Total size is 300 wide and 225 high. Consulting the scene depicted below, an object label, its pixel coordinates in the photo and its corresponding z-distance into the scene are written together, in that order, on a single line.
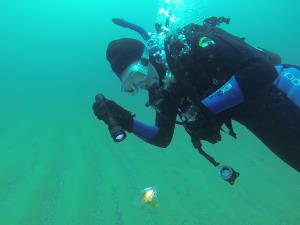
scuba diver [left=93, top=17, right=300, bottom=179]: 1.69
